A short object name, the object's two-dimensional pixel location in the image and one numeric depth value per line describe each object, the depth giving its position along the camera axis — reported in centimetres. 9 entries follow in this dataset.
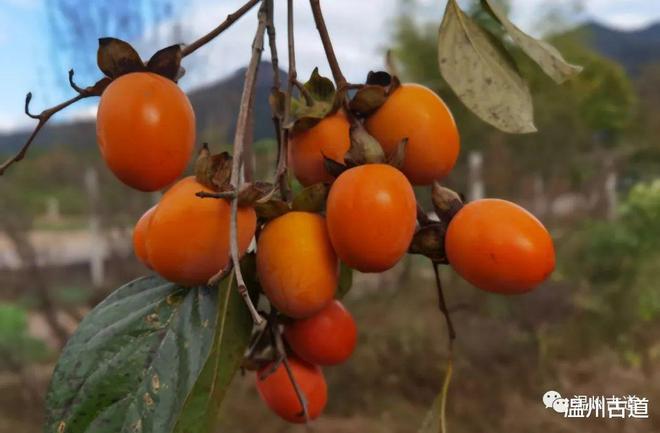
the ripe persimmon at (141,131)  37
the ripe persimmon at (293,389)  50
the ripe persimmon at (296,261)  38
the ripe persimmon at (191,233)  36
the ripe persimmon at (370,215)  37
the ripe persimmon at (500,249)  39
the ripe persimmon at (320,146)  42
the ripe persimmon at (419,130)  41
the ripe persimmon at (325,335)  47
